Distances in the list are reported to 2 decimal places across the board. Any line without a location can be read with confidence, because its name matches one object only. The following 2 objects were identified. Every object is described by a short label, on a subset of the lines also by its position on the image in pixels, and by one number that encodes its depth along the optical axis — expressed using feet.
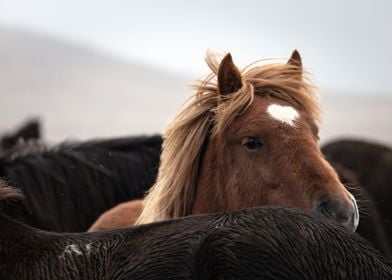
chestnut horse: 23.41
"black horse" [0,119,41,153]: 43.45
